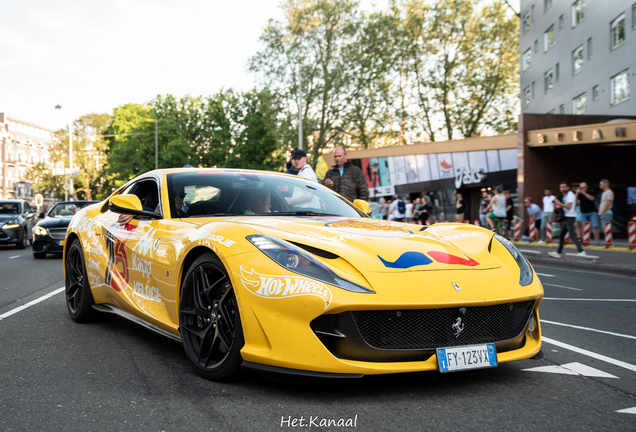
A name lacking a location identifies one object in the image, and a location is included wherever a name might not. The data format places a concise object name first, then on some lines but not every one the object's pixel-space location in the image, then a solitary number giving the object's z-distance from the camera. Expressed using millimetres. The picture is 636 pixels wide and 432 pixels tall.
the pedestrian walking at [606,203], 17000
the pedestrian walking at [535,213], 21938
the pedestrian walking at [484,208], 23234
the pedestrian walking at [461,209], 22422
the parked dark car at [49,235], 13703
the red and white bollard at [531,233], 20719
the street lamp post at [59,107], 39400
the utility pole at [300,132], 36597
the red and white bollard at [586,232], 17203
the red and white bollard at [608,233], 16719
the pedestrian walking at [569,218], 13945
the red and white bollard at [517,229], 21547
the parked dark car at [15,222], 17516
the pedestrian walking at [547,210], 20047
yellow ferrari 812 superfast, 2961
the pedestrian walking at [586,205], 16531
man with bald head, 8508
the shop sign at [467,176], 33094
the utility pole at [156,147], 46531
